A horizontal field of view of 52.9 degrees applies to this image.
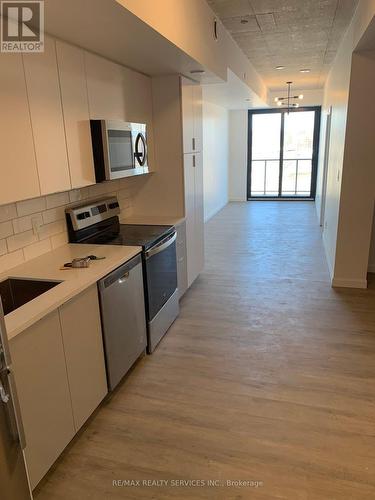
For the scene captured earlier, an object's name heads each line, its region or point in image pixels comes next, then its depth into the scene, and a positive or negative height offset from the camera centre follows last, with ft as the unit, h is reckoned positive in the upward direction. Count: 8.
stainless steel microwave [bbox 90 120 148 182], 8.43 -0.10
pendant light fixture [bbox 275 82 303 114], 26.62 +2.71
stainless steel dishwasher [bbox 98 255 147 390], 7.49 -3.61
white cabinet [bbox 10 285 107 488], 5.47 -3.63
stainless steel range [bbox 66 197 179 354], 9.33 -2.45
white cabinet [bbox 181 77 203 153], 11.74 +0.85
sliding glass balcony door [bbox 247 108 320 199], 31.45 -1.11
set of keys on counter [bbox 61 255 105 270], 7.48 -2.28
